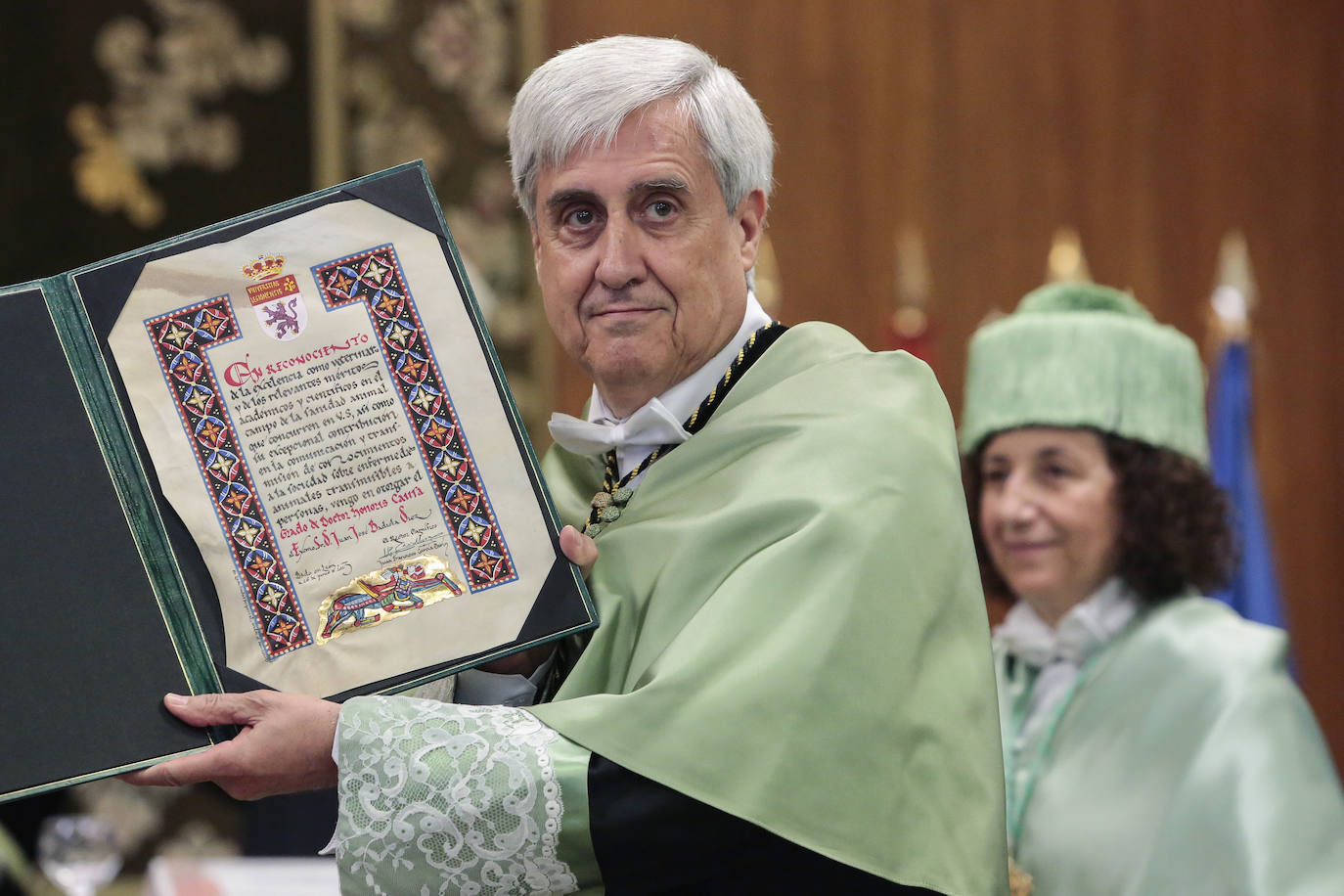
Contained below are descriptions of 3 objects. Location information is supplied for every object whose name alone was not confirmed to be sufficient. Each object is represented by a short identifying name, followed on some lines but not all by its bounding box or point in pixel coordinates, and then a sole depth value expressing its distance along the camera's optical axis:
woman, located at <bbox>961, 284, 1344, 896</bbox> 5.92
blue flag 8.59
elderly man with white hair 3.01
